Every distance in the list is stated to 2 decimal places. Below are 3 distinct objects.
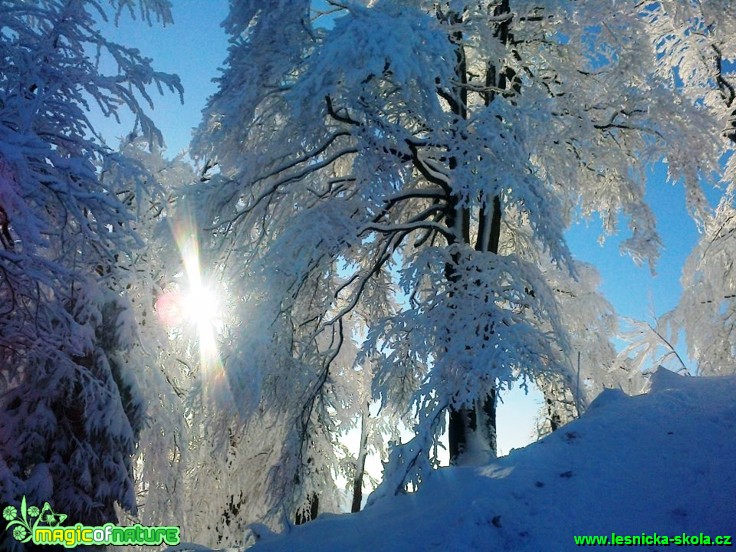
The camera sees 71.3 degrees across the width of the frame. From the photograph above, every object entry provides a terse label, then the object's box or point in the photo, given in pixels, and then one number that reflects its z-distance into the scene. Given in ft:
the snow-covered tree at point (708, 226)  33.91
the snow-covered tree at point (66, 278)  13.46
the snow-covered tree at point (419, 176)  19.10
